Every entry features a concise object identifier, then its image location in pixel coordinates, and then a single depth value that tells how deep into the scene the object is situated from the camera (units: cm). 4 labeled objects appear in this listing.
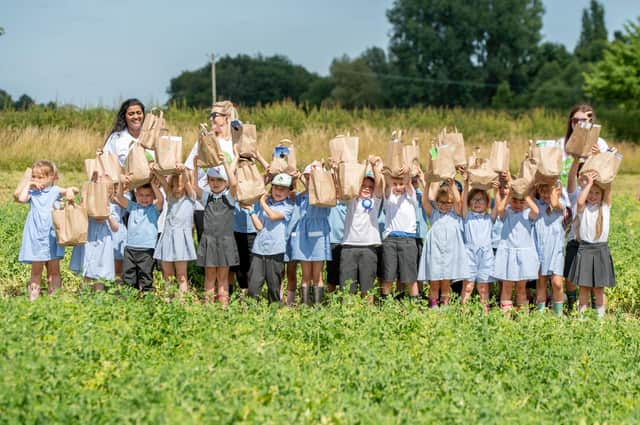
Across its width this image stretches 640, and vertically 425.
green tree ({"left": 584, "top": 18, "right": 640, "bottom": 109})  3978
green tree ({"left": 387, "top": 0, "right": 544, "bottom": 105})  6234
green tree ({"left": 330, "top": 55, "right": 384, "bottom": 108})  6550
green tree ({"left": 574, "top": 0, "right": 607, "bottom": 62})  7319
